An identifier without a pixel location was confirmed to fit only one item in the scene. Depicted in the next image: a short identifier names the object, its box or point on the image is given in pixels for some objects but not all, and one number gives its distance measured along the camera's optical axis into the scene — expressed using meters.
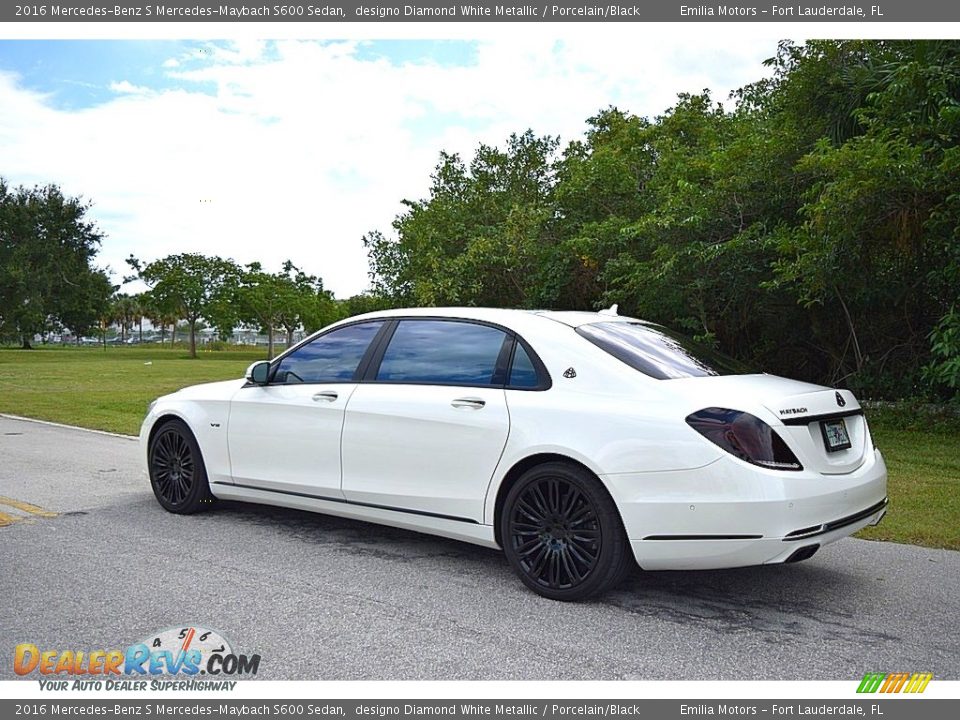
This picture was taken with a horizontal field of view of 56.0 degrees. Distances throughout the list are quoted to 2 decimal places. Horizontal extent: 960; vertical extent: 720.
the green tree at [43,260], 54.09
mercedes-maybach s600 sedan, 4.52
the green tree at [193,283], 70.00
